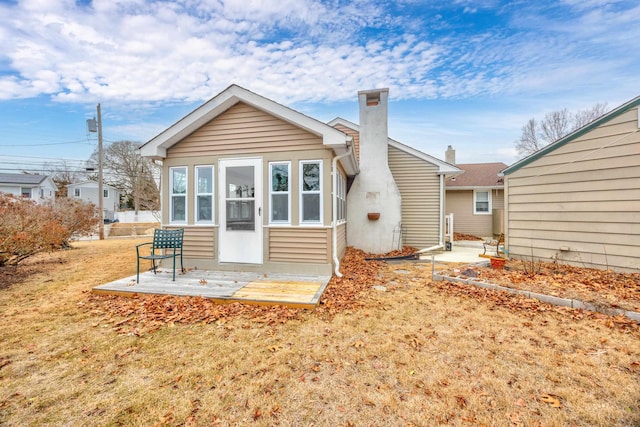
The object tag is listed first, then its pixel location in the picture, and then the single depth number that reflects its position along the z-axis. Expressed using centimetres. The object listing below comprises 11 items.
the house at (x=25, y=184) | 2872
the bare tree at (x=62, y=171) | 3575
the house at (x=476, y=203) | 1478
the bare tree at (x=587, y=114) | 2116
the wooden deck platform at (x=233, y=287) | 470
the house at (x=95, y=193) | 3375
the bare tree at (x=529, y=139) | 2403
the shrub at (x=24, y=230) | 675
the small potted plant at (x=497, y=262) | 661
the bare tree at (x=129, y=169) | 2708
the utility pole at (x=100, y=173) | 1585
